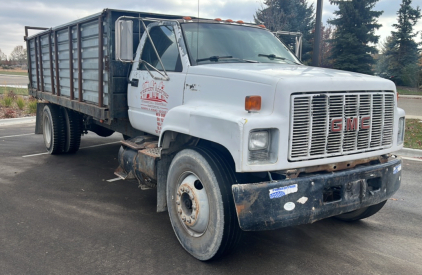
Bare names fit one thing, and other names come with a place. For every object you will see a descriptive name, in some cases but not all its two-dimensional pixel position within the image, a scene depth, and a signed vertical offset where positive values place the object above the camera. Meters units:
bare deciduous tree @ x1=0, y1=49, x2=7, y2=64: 78.99 +3.01
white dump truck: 3.28 -0.48
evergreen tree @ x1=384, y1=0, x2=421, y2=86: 33.75 +2.89
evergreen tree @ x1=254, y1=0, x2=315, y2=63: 21.02 +3.67
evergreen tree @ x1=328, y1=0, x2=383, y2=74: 27.20 +2.89
